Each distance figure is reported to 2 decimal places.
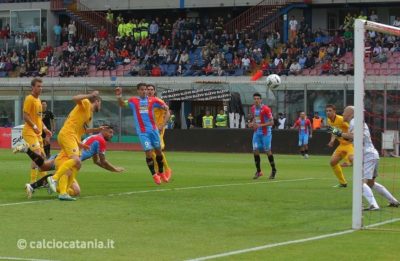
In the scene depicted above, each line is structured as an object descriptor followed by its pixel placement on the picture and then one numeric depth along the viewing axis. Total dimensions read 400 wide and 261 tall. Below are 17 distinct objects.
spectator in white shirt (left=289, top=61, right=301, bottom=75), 50.09
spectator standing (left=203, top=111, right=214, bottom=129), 47.33
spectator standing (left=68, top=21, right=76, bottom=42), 61.94
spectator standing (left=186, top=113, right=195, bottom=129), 48.83
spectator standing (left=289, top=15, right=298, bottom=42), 53.97
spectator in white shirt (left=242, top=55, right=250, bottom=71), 52.12
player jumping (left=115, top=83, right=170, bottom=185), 21.56
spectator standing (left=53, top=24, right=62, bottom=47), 62.83
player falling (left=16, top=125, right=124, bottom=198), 17.42
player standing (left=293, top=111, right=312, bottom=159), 39.31
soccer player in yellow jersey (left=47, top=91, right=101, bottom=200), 16.53
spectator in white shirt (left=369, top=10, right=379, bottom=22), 52.12
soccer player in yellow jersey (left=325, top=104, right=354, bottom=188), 20.64
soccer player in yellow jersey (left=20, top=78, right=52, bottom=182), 18.27
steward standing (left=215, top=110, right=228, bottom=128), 46.38
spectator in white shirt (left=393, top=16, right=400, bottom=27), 50.55
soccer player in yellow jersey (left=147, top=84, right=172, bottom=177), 22.16
